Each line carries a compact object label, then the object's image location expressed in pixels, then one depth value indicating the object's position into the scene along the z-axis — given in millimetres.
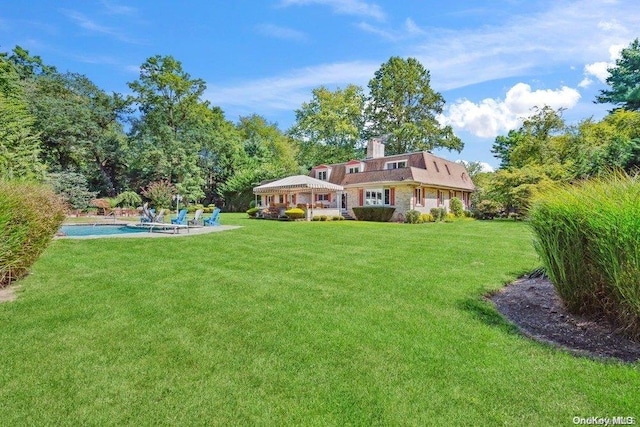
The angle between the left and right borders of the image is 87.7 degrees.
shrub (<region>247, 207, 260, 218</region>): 27720
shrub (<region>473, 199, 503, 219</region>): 30016
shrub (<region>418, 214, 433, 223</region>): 23519
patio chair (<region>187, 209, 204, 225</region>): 16872
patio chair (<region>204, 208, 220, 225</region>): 17750
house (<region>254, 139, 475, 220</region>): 24719
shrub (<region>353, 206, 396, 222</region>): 24875
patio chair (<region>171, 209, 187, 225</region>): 16125
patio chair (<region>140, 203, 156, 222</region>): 16859
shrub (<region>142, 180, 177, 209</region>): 29047
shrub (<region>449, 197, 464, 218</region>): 29062
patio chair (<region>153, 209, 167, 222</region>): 17148
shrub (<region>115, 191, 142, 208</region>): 29531
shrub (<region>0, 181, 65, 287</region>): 5360
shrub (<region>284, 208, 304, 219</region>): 23406
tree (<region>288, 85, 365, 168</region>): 40000
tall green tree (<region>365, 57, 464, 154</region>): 39281
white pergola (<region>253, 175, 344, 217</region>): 24438
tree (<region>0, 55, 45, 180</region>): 12656
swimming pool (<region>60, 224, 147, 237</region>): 15175
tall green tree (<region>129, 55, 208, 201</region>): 33656
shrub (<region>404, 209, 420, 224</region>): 22891
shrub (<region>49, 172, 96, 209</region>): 25562
